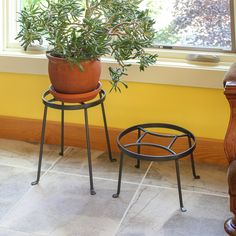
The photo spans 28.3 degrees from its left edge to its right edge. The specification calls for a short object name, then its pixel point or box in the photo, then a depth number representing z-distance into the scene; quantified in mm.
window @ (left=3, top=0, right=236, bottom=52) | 2496
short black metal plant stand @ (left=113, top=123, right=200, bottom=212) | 2041
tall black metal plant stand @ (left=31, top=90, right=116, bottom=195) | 2139
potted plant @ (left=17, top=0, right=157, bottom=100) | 2004
